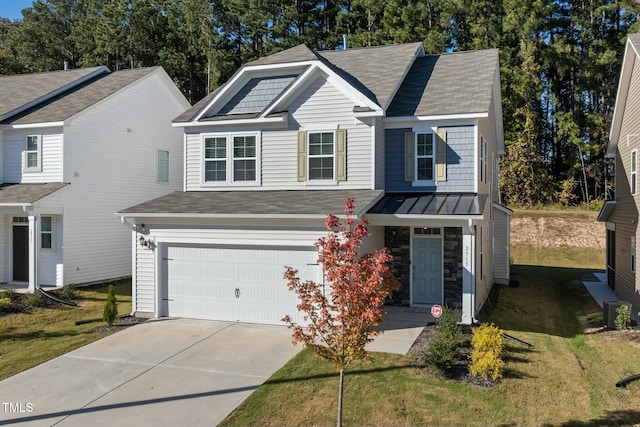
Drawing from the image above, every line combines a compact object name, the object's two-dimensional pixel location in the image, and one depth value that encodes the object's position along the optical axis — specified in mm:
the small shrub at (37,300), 15422
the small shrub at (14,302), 14875
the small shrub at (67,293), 16408
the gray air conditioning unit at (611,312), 12836
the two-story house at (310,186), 12958
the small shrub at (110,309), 12562
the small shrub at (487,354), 9000
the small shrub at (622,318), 12656
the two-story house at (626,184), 14898
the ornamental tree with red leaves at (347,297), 6641
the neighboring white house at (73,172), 18250
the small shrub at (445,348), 9141
